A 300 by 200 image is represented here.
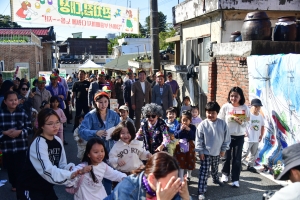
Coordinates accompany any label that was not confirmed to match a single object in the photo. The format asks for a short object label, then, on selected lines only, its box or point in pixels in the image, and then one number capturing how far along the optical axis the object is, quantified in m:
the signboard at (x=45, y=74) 17.98
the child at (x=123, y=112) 6.78
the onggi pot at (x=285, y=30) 7.57
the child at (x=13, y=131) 5.04
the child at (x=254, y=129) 6.38
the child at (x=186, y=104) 8.45
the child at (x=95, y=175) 3.71
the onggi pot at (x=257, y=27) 7.76
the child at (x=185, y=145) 5.70
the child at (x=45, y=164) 3.32
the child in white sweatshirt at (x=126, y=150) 4.41
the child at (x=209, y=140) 5.29
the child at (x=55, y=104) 7.50
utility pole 12.41
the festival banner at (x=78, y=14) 14.08
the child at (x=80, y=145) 5.69
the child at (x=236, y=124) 5.75
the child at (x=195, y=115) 7.35
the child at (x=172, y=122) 5.67
